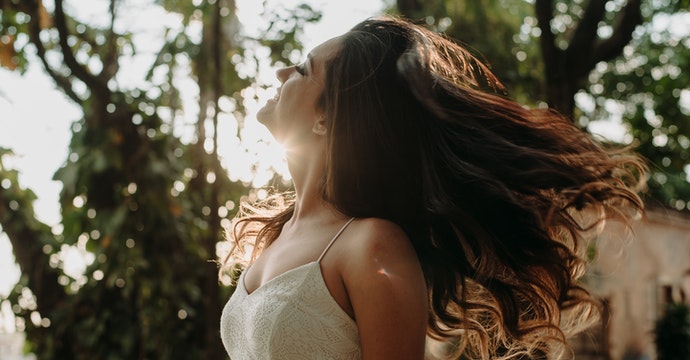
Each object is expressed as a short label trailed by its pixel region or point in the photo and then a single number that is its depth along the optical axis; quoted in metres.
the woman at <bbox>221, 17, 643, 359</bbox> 1.87
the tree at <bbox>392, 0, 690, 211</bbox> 6.00
